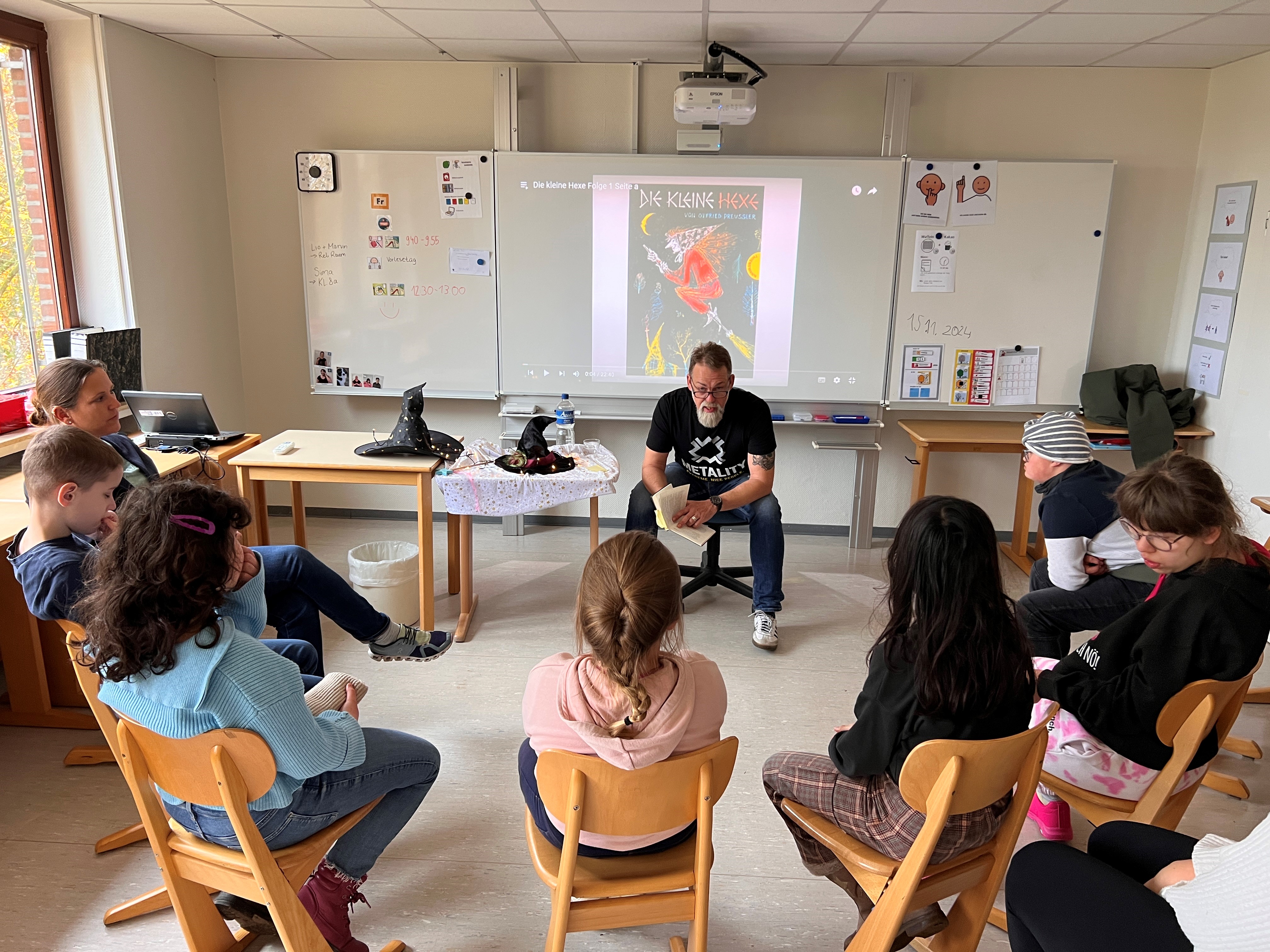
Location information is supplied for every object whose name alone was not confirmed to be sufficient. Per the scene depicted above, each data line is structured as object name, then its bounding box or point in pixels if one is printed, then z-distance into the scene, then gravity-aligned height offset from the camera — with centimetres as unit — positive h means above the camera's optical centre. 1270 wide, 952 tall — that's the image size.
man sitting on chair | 334 -74
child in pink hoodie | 137 -67
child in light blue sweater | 135 -63
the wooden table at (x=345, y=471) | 306 -72
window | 326 +20
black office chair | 362 -128
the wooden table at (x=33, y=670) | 249 -122
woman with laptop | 241 -82
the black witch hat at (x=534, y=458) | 317 -68
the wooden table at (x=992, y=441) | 389 -71
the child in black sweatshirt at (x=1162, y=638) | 167 -69
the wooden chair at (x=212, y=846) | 134 -99
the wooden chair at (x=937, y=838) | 131 -96
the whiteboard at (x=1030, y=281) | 394 +1
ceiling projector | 360 +76
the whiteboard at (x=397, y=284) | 410 -6
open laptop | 318 -56
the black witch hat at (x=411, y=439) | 315 -62
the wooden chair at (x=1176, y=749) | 160 -88
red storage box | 302 -53
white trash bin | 319 -116
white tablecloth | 307 -77
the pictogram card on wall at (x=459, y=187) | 405 +40
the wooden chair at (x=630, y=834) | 131 -88
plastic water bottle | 382 -68
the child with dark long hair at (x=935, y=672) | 139 -64
